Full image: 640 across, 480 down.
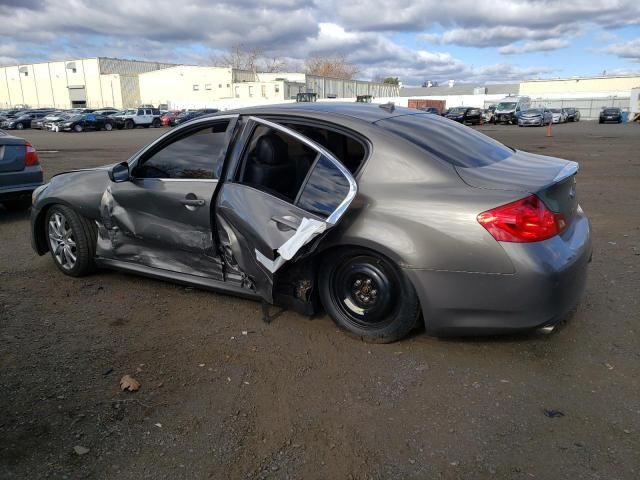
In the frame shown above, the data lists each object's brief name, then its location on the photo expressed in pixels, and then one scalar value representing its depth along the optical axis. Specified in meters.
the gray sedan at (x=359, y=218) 2.99
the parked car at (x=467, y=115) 42.41
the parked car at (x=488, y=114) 46.41
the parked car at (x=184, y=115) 42.24
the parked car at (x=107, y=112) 45.69
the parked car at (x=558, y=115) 46.07
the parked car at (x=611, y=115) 44.50
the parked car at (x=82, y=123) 38.59
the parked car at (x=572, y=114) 51.08
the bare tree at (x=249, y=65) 96.00
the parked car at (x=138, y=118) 43.56
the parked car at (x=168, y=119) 46.52
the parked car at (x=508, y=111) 44.03
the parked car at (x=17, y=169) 7.07
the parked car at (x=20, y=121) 44.34
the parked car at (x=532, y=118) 40.94
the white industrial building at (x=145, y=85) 68.19
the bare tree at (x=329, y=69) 107.62
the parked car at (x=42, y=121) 42.00
